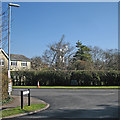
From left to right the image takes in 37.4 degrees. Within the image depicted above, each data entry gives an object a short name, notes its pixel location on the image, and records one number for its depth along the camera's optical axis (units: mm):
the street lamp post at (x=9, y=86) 11576
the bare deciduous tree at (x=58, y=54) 36594
